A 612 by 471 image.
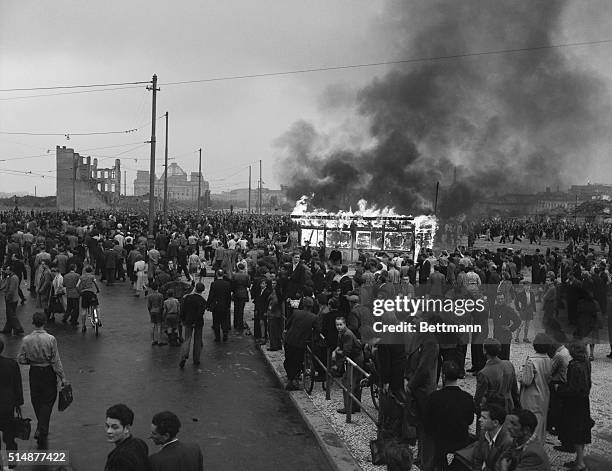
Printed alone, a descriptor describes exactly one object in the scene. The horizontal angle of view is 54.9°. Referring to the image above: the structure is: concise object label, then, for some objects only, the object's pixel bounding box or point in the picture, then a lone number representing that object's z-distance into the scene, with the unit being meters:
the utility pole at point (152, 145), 24.02
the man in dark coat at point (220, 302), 10.91
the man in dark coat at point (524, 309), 11.65
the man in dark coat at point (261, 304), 10.99
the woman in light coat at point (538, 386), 5.48
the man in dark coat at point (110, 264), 17.91
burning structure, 24.22
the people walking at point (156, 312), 10.67
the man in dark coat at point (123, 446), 3.39
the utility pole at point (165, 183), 34.74
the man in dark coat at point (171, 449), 3.54
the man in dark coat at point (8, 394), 5.20
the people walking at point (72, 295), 11.80
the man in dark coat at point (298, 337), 8.15
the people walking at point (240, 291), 12.01
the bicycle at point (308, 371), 8.29
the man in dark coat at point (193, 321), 9.33
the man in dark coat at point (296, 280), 10.88
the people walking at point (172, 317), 10.50
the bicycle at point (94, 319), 11.46
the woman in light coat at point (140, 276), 15.87
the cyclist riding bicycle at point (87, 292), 11.54
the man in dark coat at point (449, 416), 4.51
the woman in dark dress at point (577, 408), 5.61
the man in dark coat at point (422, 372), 5.46
